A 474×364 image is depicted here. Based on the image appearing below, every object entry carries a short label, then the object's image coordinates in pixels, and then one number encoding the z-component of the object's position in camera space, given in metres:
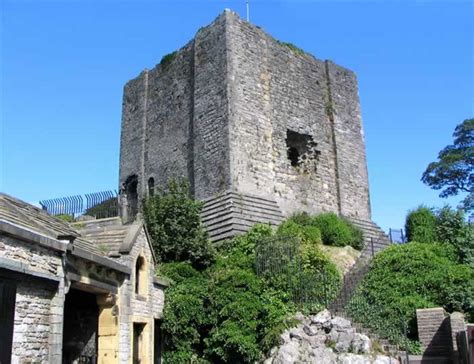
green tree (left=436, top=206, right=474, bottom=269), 18.28
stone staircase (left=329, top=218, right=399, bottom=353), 14.09
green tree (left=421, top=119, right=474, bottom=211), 34.03
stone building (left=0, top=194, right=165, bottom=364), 9.51
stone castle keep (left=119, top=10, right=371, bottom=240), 21.48
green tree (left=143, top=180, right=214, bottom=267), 17.36
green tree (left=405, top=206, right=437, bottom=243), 20.86
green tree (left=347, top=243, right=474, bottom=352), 14.64
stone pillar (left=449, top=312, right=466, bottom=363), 13.01
